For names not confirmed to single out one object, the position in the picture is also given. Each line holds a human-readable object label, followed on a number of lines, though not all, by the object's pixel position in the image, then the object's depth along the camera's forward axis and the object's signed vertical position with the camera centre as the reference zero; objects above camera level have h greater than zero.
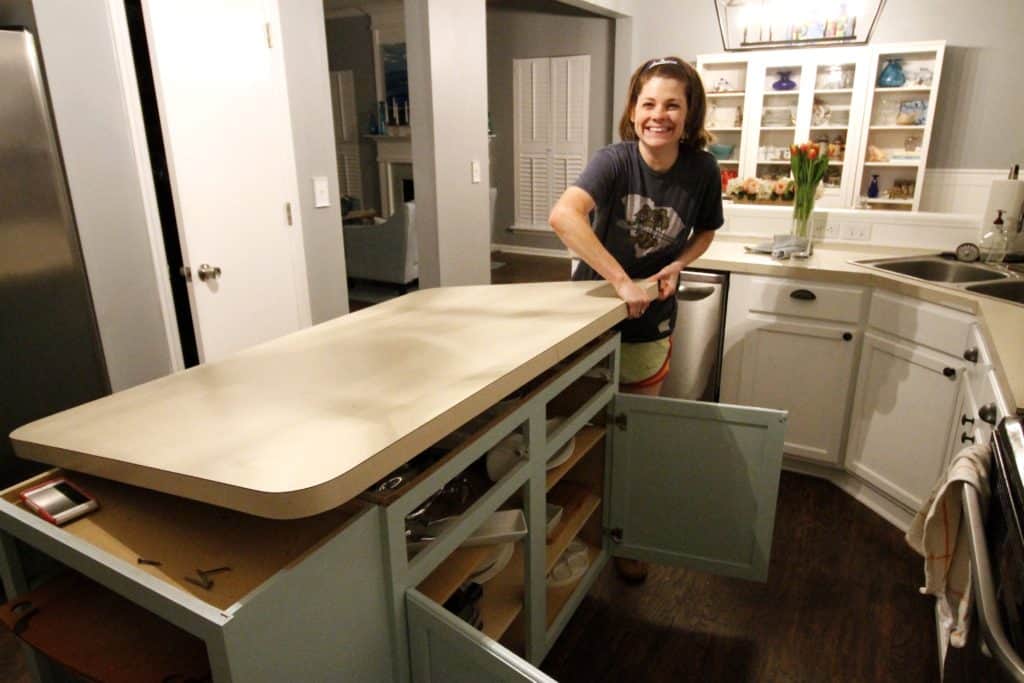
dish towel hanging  1.32 -0.79
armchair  5.17 -0.77
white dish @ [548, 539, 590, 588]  1.75 -1.10
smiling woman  1.70 -0.16
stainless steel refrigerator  1.74 -0.32
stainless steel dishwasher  2.70 -0.75
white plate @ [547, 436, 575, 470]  1.59 -0.73
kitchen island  0.79 -0.49
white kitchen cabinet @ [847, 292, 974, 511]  2.11 -0.84
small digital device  0.90 -0.47
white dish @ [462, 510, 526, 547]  1.29 -0.76
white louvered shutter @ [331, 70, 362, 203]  7.58 +0.26
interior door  2.07 -0.03
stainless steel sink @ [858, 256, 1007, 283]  2.57 -0.48
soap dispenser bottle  2.53 -0.36
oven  0.89 -0.63
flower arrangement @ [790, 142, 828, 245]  2.71 -0.13
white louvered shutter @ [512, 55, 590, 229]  6.76 +0.22
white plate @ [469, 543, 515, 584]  1.37 -0.85
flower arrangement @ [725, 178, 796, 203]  3.17 -0.21
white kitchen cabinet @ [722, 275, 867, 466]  2.51 -0.80
